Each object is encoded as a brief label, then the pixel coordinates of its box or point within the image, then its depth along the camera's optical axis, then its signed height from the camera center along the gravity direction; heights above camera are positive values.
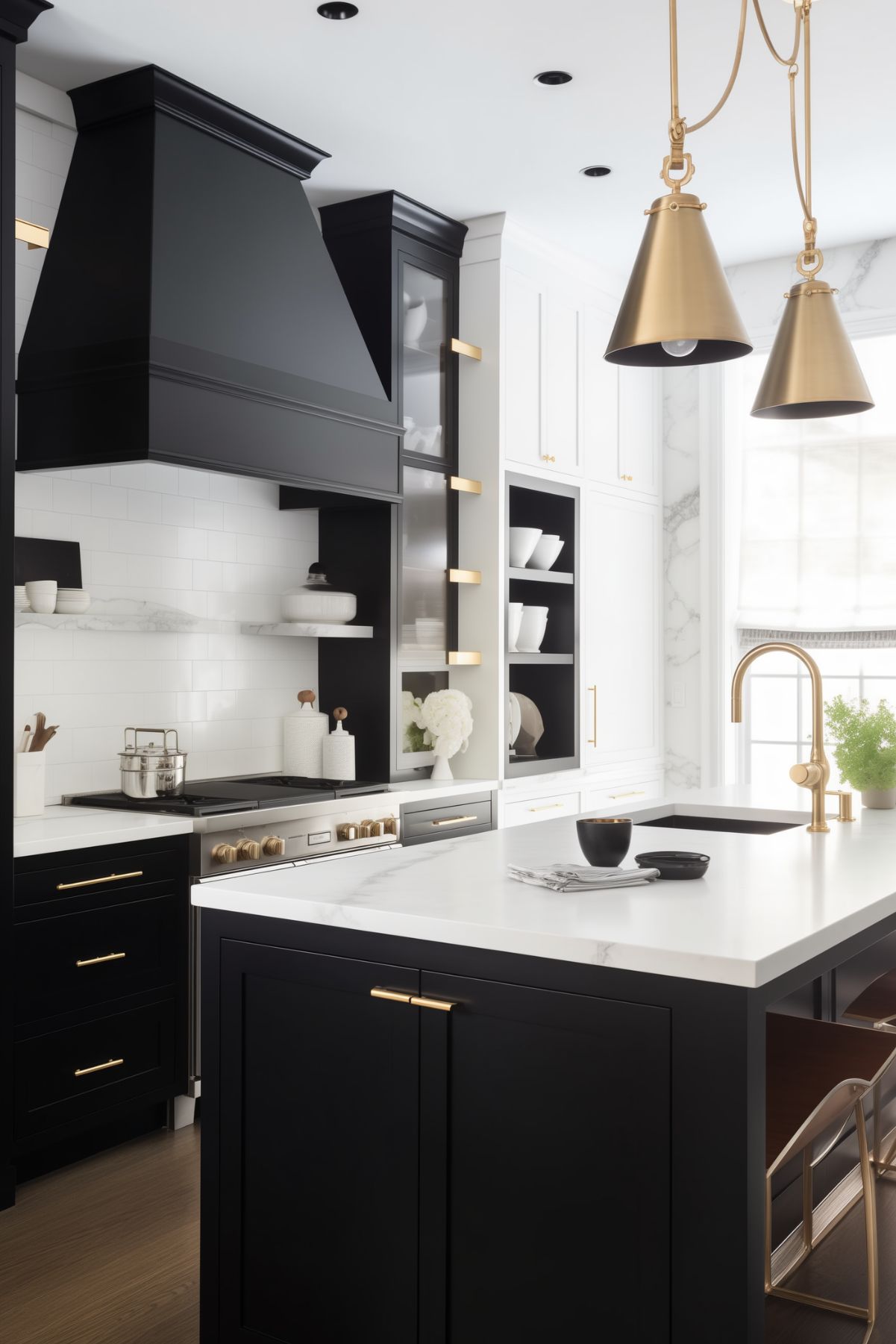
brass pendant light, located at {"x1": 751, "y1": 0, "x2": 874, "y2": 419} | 2.48 +0.63
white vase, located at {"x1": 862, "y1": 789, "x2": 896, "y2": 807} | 3.37 -0.37
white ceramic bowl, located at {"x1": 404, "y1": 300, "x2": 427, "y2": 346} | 4.73 +1.32
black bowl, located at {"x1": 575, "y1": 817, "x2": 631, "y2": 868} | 2.21 -0.32
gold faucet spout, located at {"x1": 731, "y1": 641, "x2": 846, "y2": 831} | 2.85 -0.22
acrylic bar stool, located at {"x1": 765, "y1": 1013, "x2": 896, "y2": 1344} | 1.97 -0.75
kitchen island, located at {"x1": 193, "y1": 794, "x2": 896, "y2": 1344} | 1.62 -0.65
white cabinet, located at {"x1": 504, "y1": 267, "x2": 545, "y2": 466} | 5.00 +1.22
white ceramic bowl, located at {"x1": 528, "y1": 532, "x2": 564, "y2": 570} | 5.23 +0.47
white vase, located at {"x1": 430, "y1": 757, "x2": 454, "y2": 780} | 4.77 -0.42
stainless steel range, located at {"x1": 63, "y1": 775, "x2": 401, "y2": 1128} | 3.55 -0.52
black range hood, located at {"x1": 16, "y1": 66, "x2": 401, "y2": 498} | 3.53 +1.08
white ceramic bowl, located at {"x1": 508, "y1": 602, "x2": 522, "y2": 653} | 5.03 +0.16
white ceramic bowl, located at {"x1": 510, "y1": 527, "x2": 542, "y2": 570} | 5.07 +0.49
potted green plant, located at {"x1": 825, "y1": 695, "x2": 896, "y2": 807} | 3.33 -0.24
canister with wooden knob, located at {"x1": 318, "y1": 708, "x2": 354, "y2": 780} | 4.48 -0.36
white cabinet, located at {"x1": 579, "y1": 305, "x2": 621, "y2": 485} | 5.48 +1.18
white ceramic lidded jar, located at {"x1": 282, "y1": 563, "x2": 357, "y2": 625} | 4.49 +0.21
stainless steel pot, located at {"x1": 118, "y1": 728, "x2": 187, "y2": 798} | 3.81 -0.35
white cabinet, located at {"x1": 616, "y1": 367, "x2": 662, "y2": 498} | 5.78 +1.13
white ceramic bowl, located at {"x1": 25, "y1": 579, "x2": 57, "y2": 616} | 3.58 +0.18
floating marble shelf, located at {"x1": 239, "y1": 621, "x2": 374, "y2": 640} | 4.36 +0.11
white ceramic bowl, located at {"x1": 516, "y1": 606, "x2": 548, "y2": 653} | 5.17 +0.14
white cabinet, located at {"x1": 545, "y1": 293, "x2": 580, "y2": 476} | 5.25 +1.20
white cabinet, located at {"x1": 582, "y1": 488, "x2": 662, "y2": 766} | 5.54 +0.15
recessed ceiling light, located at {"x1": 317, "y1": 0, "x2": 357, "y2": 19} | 3.31 +1.77
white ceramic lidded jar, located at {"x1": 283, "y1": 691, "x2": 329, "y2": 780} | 4.57 -0.31
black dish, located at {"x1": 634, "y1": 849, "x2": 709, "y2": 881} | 2.20 -0.37
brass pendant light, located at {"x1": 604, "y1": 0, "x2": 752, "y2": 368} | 1.95 +0.61
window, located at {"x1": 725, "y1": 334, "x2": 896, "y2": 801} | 5.46 +0.49
